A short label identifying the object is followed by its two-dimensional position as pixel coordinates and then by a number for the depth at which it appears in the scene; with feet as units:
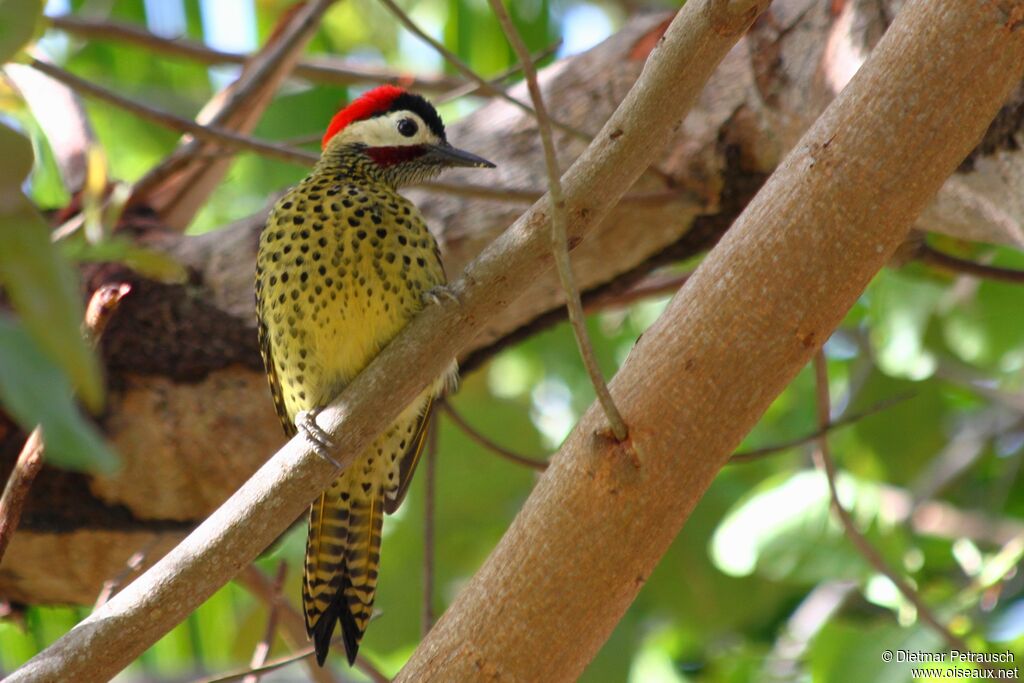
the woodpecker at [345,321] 17.46
